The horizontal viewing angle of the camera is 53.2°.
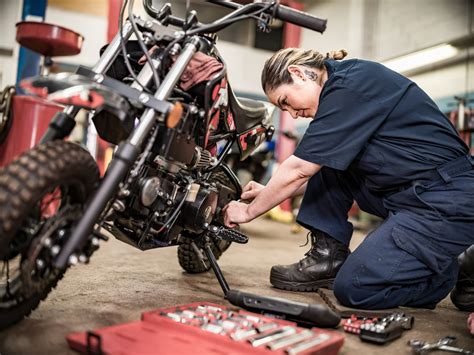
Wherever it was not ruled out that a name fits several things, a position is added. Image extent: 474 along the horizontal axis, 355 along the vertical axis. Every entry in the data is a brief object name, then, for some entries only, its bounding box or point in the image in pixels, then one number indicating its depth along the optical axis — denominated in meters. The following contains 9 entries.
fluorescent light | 6.11
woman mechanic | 1.51
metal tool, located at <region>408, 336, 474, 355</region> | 1.12
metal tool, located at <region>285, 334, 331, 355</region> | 0.93
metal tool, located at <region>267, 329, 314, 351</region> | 0.96
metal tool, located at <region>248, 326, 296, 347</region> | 0.98
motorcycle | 0.97
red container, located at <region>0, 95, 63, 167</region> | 2.89
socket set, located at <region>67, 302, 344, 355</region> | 0.92
